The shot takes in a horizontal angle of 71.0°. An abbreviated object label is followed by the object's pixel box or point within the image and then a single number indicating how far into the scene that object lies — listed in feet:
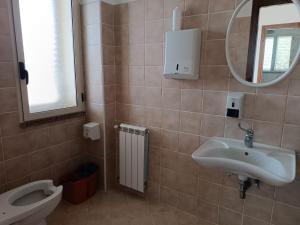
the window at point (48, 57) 5.77
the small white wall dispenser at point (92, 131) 7.04
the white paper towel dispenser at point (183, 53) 5.17
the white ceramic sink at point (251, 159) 3.85
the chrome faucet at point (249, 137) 4.94
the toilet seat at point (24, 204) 4.52
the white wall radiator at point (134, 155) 6.68
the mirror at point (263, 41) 4.47
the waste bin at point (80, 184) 6.86
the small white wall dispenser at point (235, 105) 4.94
